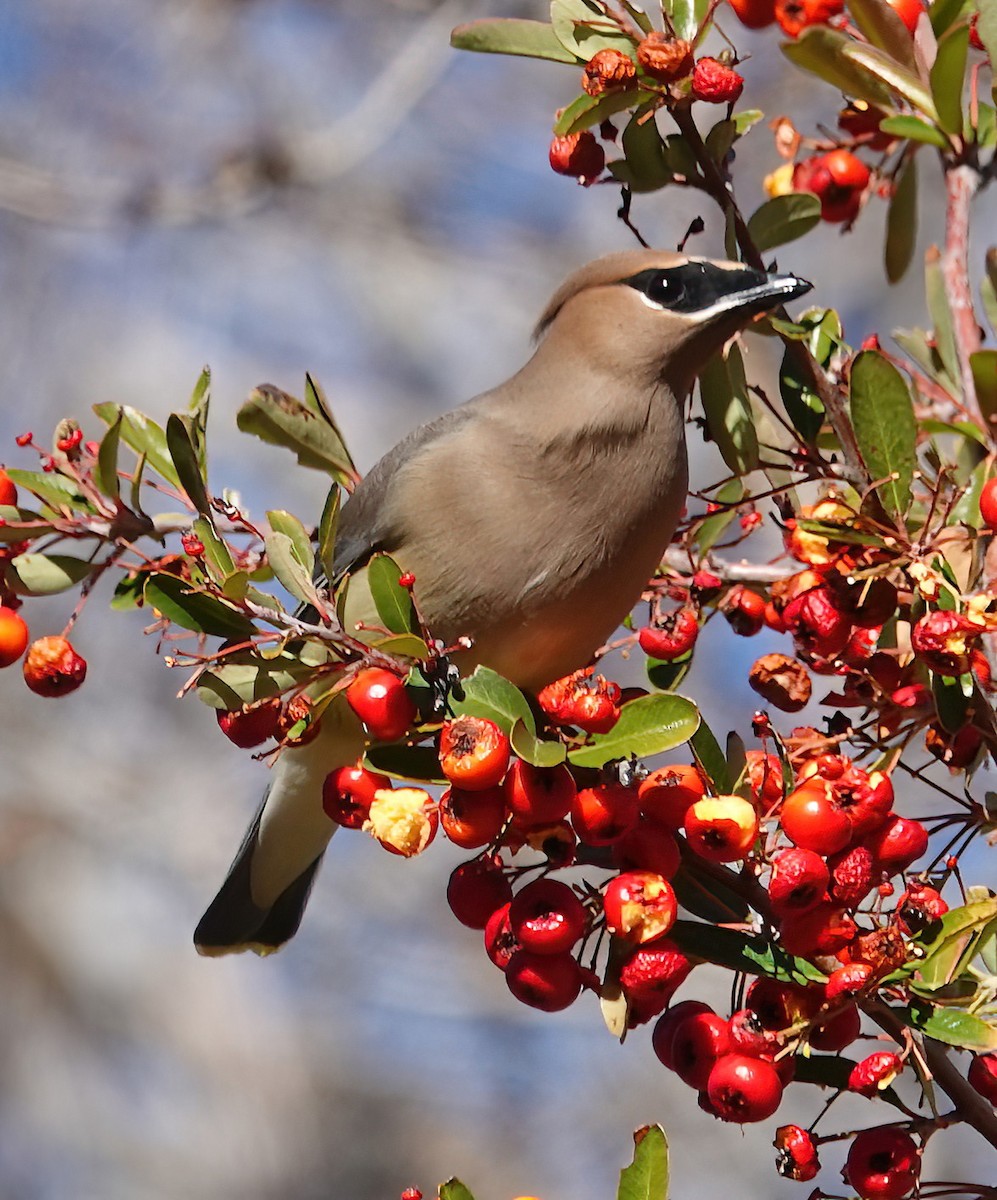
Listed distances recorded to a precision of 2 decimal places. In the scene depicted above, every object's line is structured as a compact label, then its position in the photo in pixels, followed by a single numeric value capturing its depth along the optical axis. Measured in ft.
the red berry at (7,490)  15.43
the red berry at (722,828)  12.52
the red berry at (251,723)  14.18
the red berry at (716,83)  14.29
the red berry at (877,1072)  12.17
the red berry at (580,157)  16.24
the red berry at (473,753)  12.60
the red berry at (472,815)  13.28
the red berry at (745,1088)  12.50
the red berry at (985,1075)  13.38
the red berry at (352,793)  14.30
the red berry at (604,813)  12.89
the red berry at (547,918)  13.14
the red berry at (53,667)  15.40
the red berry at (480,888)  13.99
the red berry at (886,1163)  12.46
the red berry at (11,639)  14.52
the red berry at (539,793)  13.05
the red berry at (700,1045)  12.91
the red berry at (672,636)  17.01
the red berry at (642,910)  12.48
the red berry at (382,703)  13.33
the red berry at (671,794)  13.08
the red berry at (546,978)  13.32
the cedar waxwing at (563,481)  18.47
